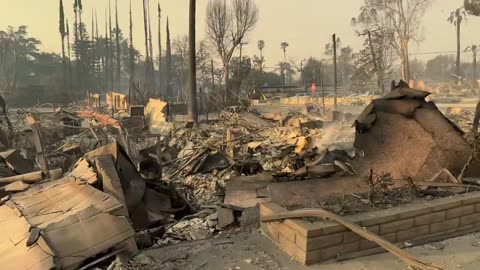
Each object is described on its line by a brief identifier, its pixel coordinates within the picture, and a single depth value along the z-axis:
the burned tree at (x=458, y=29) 45.53
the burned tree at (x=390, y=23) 33.38
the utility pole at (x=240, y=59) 41.00
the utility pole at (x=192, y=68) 20.92
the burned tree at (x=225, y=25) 41.34
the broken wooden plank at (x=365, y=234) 3.59
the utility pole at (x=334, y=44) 21.97
